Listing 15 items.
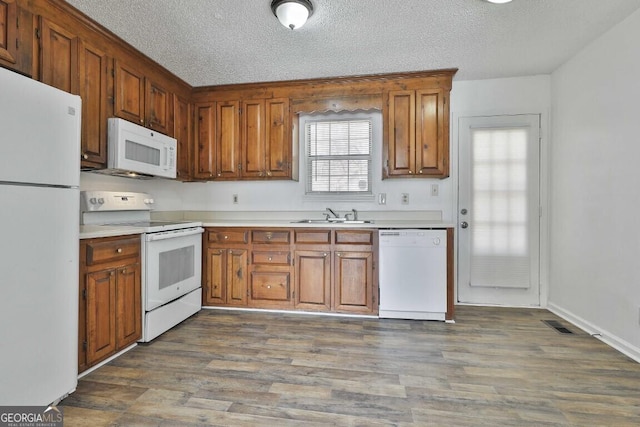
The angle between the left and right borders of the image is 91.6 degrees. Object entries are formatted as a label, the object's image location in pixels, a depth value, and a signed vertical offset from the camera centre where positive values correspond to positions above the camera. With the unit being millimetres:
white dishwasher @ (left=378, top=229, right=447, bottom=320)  2865 -561
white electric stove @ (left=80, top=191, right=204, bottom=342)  2432 -382
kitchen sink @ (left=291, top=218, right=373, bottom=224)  3336 -87
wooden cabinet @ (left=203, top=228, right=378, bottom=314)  3000 -565
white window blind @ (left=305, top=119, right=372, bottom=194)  3545 +656
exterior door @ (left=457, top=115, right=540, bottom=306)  3291 +38
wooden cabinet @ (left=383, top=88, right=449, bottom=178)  3113 +815
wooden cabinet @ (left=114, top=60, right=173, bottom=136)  2547 +1008
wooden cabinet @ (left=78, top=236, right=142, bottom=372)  1906 -583
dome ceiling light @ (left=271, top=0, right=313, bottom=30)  1996 +1317
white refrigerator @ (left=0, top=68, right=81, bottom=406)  1336 -141
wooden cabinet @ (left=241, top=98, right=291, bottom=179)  3379 +809
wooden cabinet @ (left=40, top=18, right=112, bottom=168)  1978 +934
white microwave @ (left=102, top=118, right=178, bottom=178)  2416 +514
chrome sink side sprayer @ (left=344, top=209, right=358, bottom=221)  3495 -11
